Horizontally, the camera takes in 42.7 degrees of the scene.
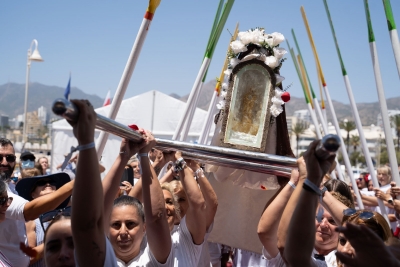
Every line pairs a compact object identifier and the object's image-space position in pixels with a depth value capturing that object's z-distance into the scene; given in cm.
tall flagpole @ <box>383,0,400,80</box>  531
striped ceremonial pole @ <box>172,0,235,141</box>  654
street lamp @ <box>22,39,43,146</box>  1899
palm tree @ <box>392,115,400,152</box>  5834
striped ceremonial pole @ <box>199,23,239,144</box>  821
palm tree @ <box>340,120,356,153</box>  5994
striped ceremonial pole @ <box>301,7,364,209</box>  747
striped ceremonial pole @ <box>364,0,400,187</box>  545
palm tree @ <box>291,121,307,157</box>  6583
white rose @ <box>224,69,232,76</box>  466
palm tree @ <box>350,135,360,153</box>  6397
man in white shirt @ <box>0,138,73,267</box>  376
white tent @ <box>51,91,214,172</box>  1405
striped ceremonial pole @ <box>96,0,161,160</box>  457
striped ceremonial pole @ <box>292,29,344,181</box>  938
